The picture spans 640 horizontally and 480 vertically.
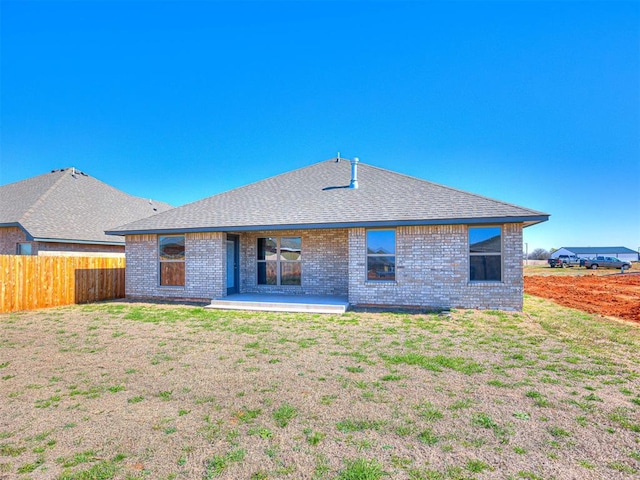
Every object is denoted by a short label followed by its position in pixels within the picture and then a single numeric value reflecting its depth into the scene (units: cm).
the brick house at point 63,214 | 1413
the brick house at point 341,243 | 970
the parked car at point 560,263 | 4185
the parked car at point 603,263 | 3778
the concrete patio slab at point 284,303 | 995
